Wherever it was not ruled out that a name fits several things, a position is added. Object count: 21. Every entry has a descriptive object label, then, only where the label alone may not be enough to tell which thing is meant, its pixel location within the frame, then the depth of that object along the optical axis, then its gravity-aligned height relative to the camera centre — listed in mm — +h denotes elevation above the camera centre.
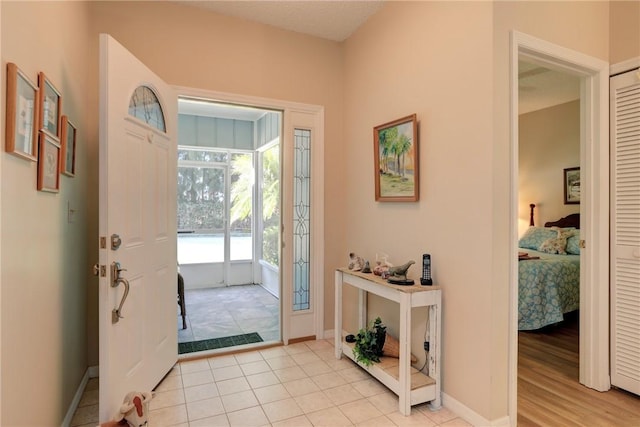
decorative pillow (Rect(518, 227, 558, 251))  4699 -259
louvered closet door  2320 -88
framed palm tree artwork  2541 +429
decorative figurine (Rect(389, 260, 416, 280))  2412 -381
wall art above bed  4848 +436
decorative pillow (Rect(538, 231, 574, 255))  4340 -330
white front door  1929 -64
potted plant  2578 -955
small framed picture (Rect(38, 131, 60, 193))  1583 +237
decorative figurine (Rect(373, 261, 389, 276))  2599 -398
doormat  3207 -1204
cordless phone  2322 -358
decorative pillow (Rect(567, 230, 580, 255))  4262 -324
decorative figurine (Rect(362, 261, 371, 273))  2836 -418
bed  3556 -734
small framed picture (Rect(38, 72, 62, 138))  1572 +516
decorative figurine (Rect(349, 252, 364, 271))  2932 -394
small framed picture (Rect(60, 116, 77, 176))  1899 +379
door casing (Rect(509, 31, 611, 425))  2428 -16
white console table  2195 -911
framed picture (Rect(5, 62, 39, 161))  1286 +382
